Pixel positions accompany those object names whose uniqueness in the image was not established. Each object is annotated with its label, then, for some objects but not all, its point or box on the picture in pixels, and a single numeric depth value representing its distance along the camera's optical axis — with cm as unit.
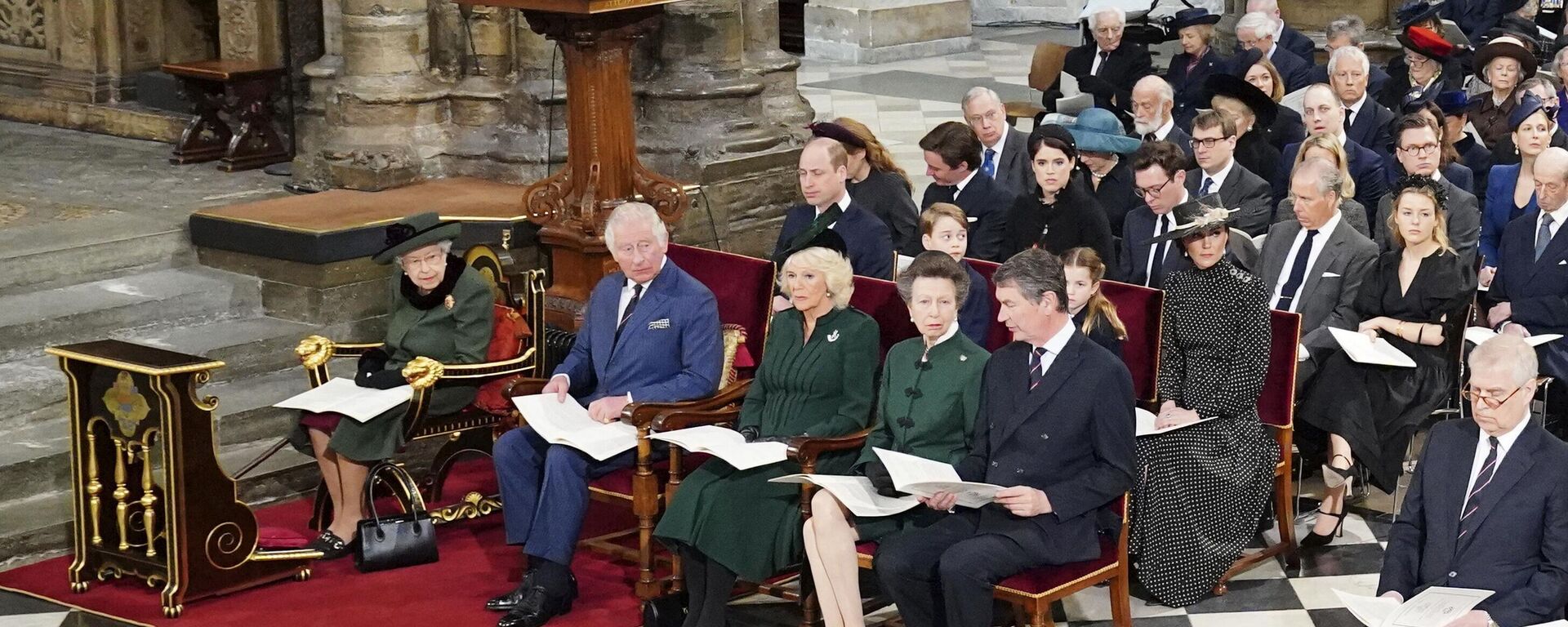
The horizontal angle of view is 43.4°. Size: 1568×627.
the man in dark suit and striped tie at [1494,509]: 433
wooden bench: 962
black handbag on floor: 604
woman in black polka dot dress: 571
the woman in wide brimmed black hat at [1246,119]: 804
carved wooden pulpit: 717
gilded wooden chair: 626
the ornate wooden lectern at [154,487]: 563
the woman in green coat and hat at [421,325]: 626
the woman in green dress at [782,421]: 539
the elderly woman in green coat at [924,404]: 515
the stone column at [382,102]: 877
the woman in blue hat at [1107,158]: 741
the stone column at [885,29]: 1653
